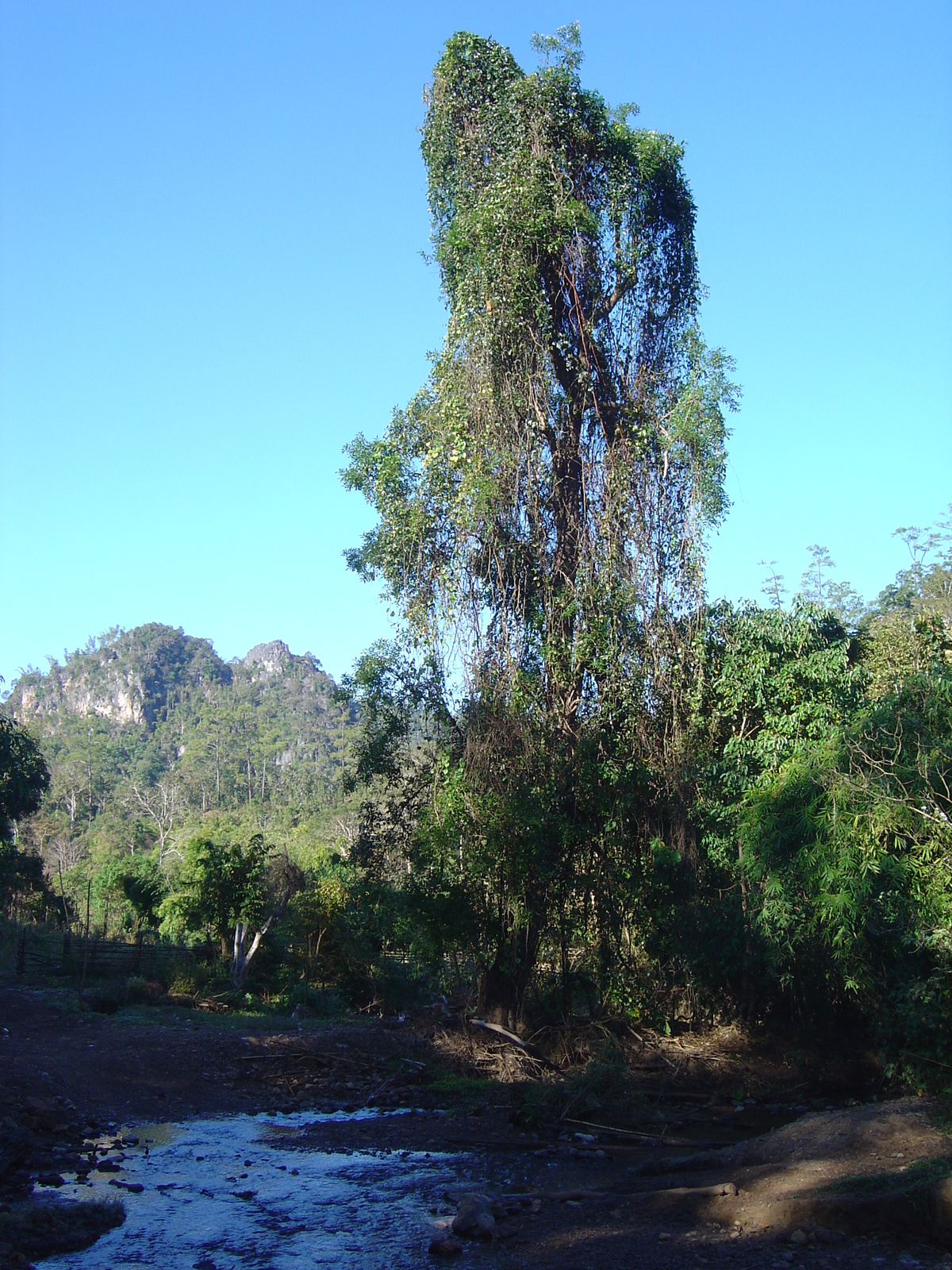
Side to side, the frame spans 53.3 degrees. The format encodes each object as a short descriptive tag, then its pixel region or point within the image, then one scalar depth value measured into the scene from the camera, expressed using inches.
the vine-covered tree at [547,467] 500.7
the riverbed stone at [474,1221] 252.7
